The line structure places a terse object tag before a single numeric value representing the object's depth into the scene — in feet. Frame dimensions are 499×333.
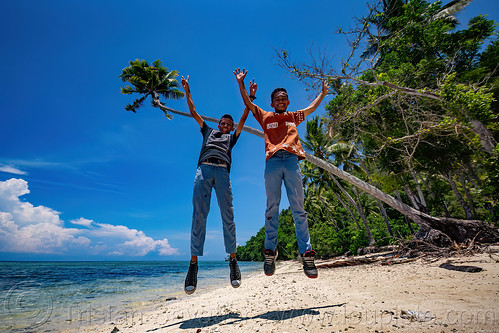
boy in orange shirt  10.62
